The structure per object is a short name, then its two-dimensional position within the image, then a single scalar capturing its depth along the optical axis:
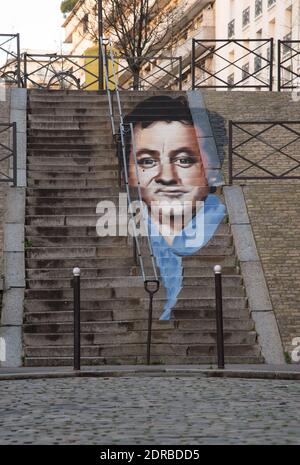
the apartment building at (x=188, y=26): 67.81
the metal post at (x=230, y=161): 22.41
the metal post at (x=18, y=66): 29.31
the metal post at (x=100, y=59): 30.37
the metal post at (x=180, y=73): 29.86
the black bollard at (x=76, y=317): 16.61
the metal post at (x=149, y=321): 17.47
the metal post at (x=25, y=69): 30.16
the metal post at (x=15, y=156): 22.45
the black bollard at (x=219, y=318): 16.70
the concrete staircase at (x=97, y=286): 18.12
